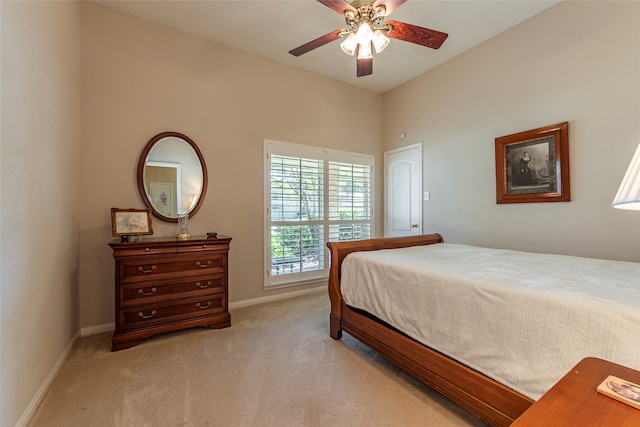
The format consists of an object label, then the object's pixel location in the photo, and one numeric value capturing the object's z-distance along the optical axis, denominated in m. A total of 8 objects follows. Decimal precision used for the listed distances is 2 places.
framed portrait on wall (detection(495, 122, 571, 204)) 2.61
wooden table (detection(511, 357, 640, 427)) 0.60
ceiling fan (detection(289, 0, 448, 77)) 2.02
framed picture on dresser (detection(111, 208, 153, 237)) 2.43
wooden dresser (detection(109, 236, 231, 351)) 2.31
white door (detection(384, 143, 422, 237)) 4.07
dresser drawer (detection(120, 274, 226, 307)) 2.34
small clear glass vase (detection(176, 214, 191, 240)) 2.75
